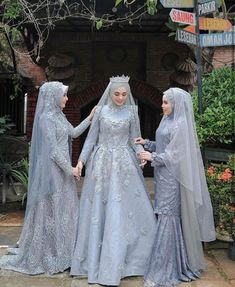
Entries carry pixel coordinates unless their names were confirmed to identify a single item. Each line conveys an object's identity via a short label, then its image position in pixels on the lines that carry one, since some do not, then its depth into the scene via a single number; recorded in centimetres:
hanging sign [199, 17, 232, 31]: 526
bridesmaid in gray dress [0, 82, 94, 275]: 458
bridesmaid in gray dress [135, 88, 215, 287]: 429
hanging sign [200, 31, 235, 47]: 514
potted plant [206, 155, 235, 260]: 507
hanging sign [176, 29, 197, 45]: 512
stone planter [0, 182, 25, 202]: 773
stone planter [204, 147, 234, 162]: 548
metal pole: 528
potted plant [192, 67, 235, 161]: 525
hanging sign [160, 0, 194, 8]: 511
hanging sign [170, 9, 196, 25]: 505
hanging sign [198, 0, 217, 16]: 515
